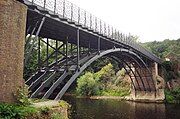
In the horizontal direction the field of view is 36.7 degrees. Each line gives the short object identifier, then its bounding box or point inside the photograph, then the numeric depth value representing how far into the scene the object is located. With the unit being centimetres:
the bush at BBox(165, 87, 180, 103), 4972
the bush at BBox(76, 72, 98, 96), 5916
